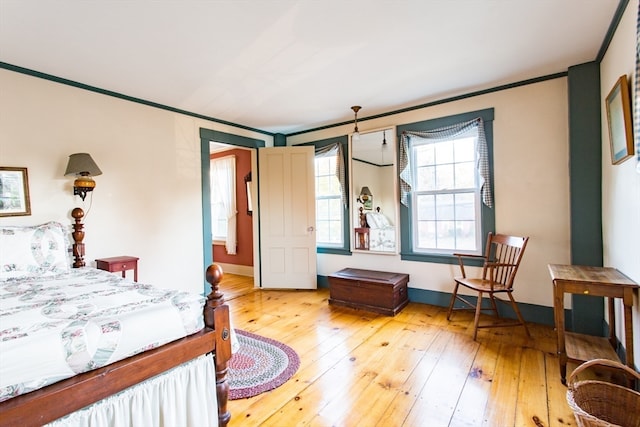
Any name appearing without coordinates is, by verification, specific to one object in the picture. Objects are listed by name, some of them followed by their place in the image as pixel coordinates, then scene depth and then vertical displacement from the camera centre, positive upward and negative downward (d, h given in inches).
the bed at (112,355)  42.3 -21.9
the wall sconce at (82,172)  109.7 +16.1
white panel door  180.2 -2.5
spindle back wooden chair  111.6 -26.5
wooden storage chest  137.0 -36.3
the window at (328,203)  182.2 +5.1
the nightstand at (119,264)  113.5 -17.6
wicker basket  61.5 -39.0
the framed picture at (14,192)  100.6 +8.7
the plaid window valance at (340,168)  176.1 +24.6
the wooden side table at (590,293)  74.6 -23.6
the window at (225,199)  228.1 +11.8
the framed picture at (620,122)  74.5 +21.6
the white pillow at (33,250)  89.7 -9.8
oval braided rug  83.5 -45.8
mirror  160.4 +10.0
